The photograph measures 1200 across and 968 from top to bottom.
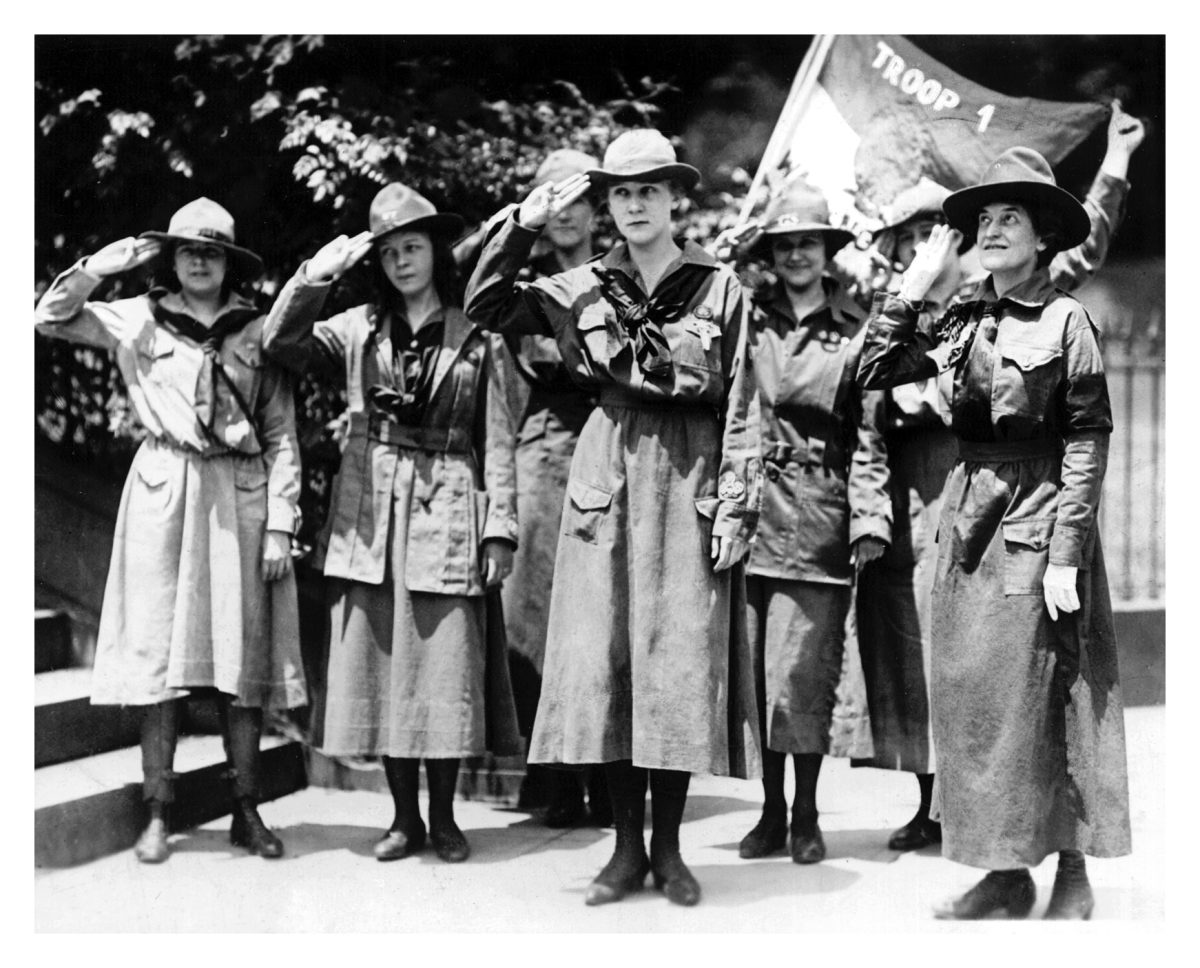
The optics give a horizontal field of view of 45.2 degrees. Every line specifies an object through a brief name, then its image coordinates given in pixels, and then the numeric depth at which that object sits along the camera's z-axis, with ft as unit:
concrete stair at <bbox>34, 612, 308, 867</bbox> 17.87
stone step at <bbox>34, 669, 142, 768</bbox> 18.78
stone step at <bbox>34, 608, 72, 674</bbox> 20.21
